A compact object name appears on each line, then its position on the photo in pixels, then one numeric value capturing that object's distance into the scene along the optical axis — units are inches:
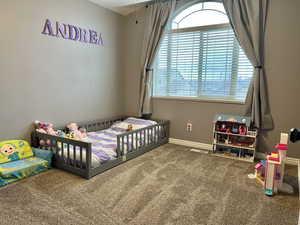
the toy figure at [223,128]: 125.7
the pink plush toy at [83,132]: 126.3
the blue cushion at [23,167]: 86.6
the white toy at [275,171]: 81.6
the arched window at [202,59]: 128.3
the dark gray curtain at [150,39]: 143.0
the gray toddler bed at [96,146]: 94.5
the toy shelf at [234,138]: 118.7
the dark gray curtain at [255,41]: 114.6
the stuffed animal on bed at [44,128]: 109.9
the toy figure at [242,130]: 119.9
